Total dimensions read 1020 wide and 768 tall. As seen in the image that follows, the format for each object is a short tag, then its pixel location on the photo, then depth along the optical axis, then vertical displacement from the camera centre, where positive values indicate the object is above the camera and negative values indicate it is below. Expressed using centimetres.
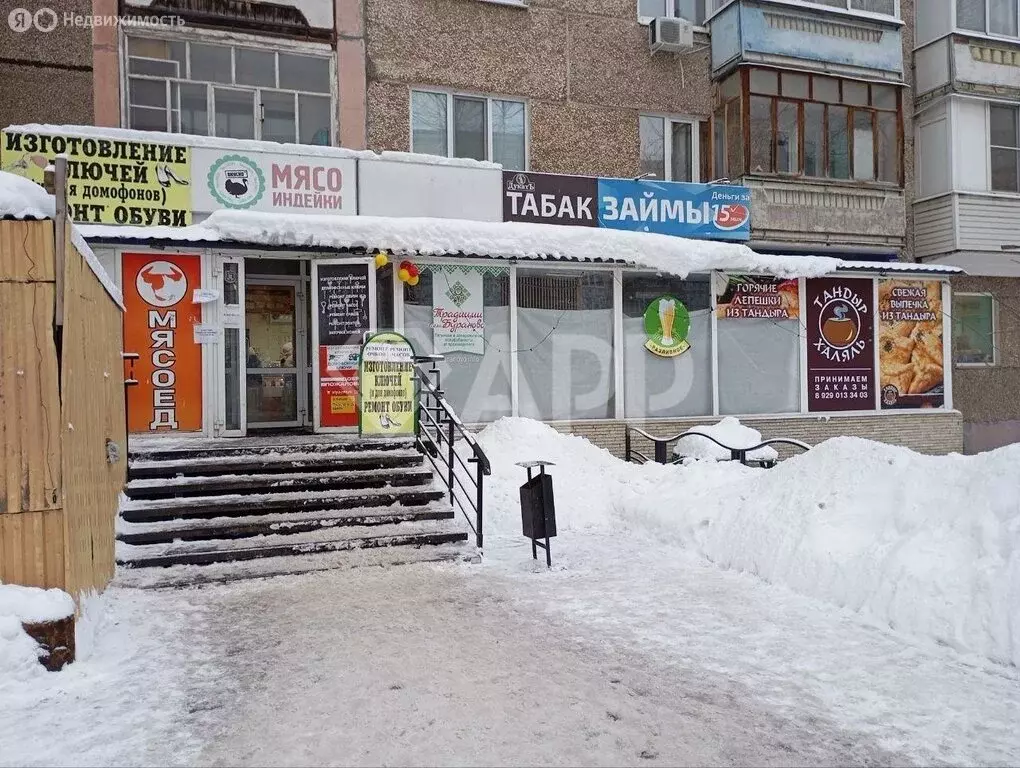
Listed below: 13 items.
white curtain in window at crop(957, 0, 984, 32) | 1703 +769
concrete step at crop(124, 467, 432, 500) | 782 -105
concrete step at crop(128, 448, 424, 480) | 812 -88
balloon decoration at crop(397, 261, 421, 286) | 1143 +154
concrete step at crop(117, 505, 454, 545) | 721 -136
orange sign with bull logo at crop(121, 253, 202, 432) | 1034 +57
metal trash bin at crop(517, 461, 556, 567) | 710 -120
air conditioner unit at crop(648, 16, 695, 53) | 1510 +656
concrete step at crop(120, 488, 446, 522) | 750 -121
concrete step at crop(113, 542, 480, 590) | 652 -162
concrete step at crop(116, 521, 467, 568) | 684 -150
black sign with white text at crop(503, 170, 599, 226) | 1334 +307
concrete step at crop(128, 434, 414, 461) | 848 -73
